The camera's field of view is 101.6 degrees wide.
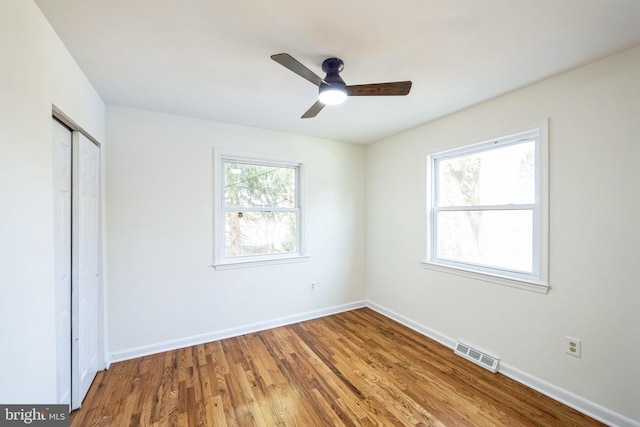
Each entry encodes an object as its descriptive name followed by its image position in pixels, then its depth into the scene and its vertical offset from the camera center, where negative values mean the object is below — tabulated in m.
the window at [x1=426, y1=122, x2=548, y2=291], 2.17 +0.05
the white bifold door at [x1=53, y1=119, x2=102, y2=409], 1.69 -0.36
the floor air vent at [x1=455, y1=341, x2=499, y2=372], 2.35 -1.36
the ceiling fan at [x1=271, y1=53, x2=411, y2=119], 1.67 +0.84
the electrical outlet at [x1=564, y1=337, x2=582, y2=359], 1.90 -0.98
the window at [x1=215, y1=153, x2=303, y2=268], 3.08 +0.02
